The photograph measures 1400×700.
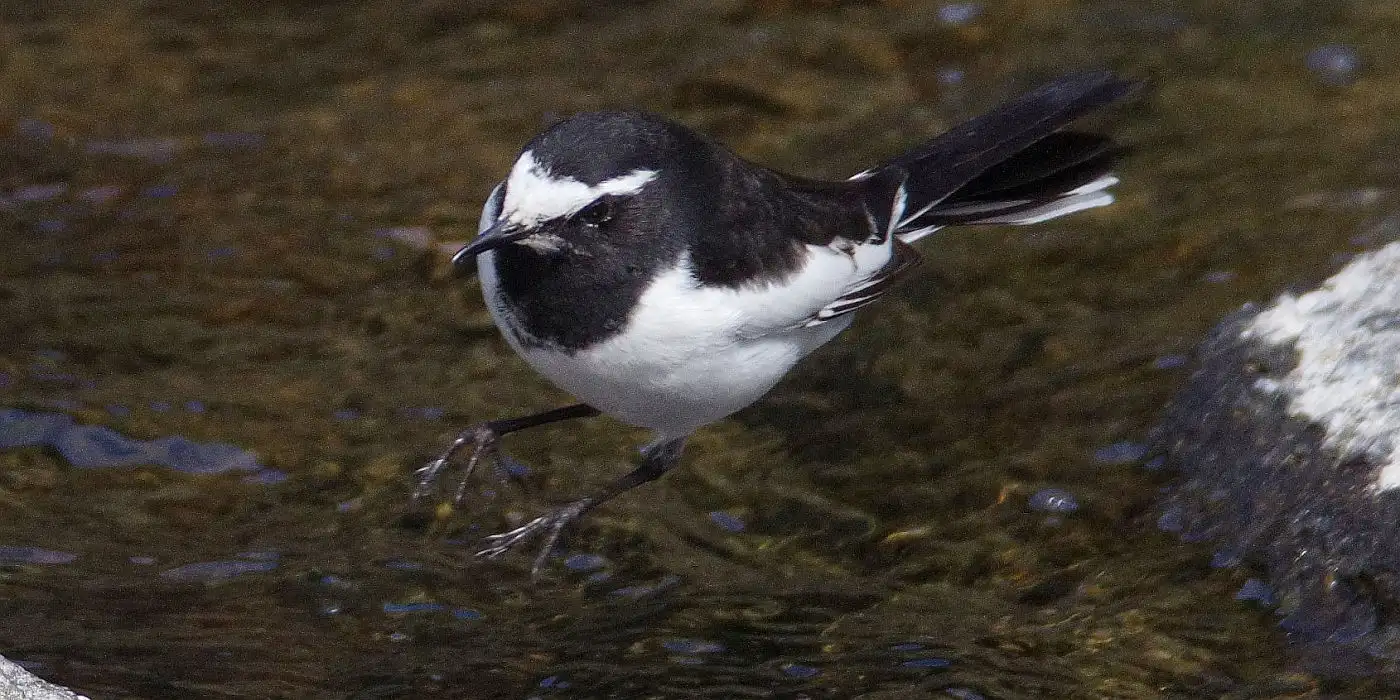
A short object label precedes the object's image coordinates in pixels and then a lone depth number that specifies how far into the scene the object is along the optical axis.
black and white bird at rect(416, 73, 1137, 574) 8.77
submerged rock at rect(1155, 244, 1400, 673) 8.66
